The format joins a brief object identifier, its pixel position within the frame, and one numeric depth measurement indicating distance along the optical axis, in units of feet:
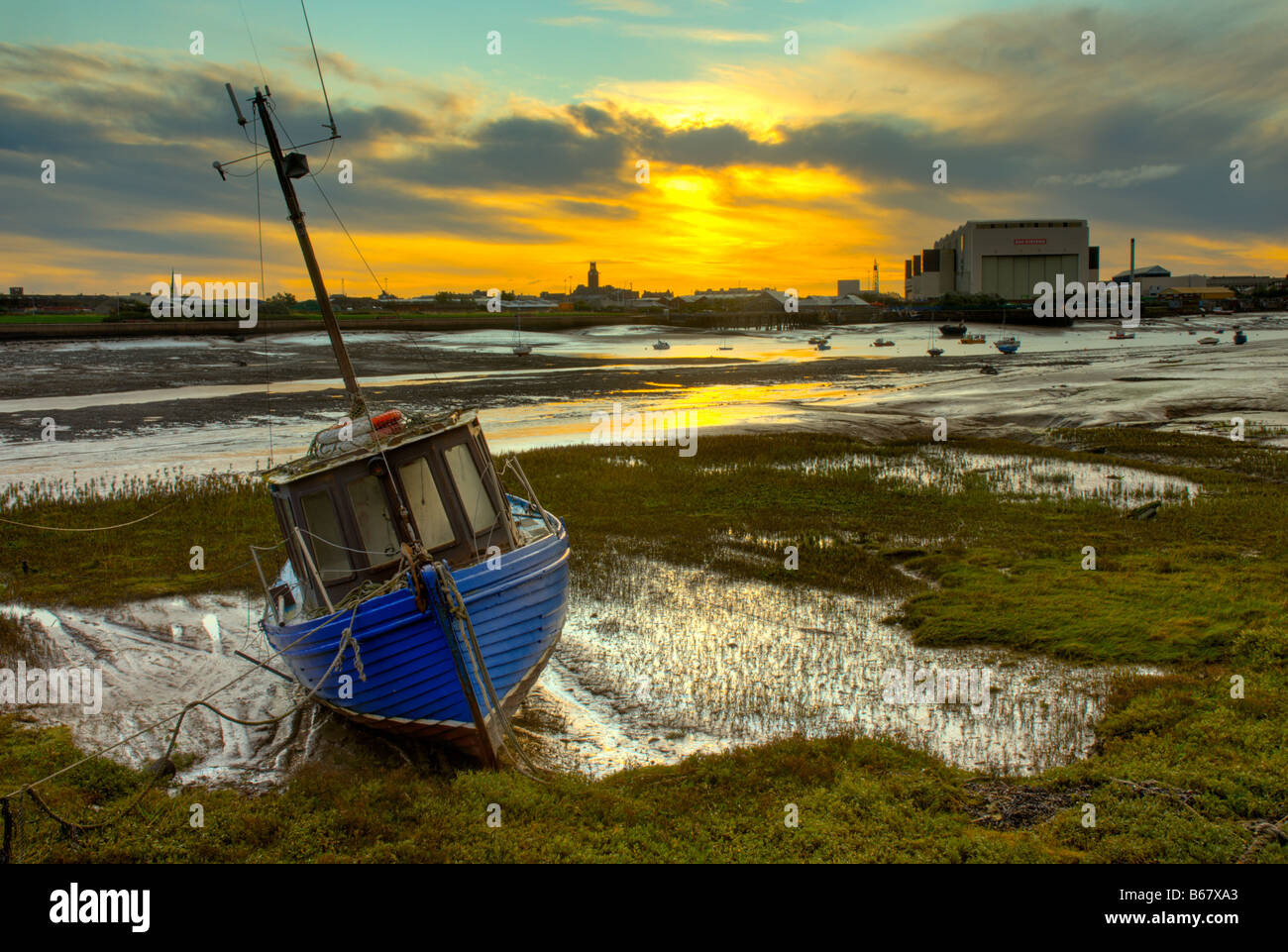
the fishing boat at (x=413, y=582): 34.81
